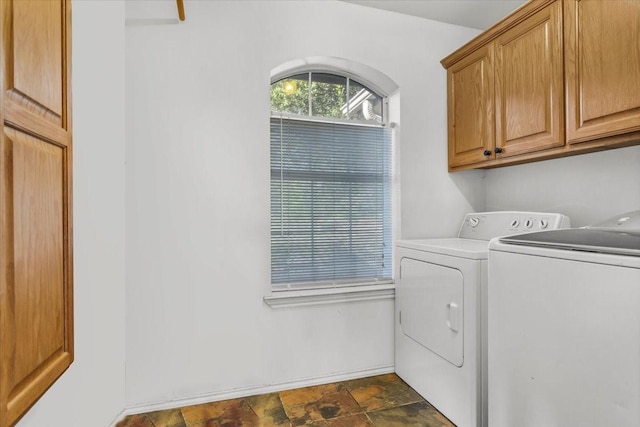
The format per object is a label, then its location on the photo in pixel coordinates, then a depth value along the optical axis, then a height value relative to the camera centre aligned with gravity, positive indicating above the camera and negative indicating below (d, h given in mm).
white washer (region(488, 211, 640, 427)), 975 -397
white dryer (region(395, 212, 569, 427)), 1607 -548
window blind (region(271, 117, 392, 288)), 2195 +72
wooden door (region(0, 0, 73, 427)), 765 +35
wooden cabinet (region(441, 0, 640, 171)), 1378 +650
